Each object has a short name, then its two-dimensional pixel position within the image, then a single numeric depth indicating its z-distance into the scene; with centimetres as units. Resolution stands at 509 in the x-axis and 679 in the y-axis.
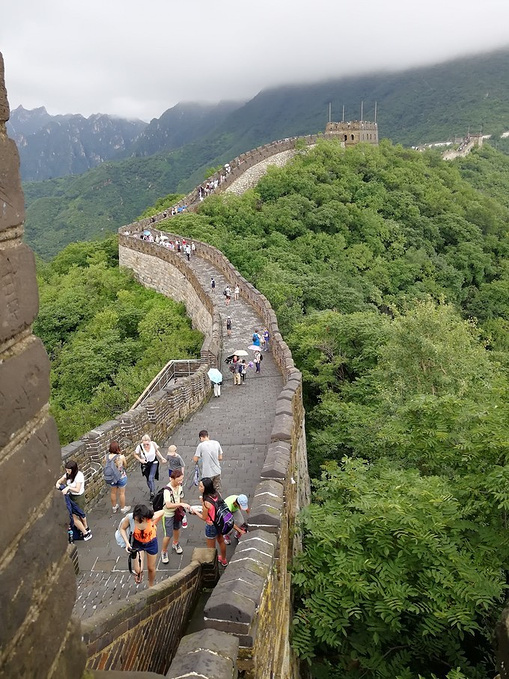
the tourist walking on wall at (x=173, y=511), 585
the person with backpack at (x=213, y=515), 560
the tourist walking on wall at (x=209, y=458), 695
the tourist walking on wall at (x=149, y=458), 723
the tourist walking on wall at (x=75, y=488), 614
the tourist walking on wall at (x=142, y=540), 517
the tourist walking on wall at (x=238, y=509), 569
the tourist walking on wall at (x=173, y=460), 693
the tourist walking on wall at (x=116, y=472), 674
